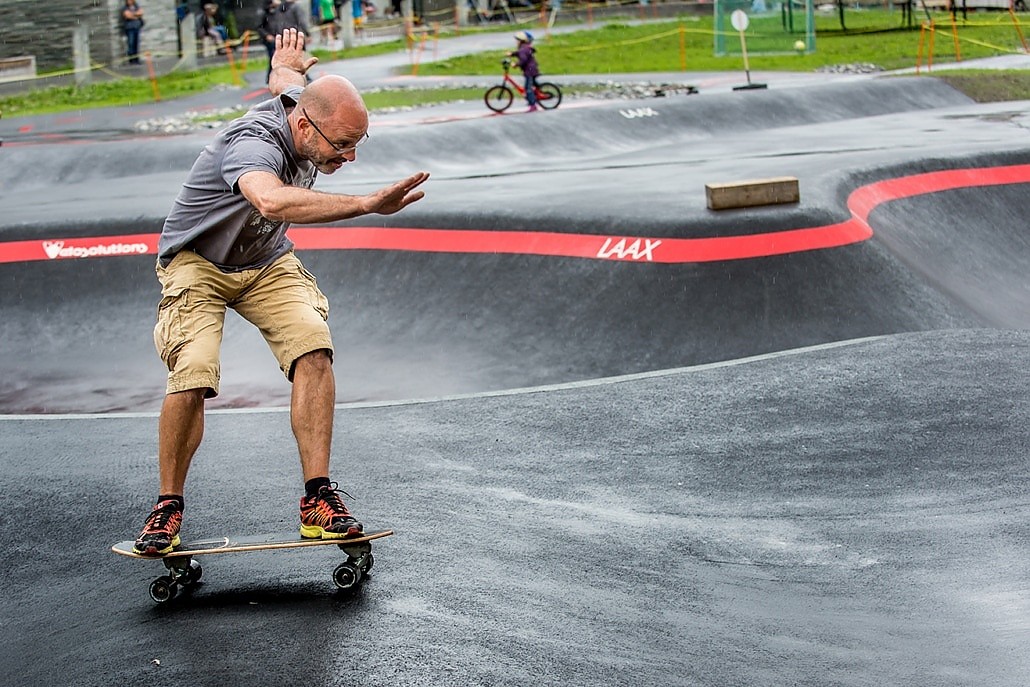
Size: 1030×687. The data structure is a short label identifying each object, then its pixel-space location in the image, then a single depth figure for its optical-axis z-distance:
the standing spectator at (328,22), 38.47
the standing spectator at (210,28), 37.84
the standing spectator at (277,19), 24.25
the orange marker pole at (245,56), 32.24
